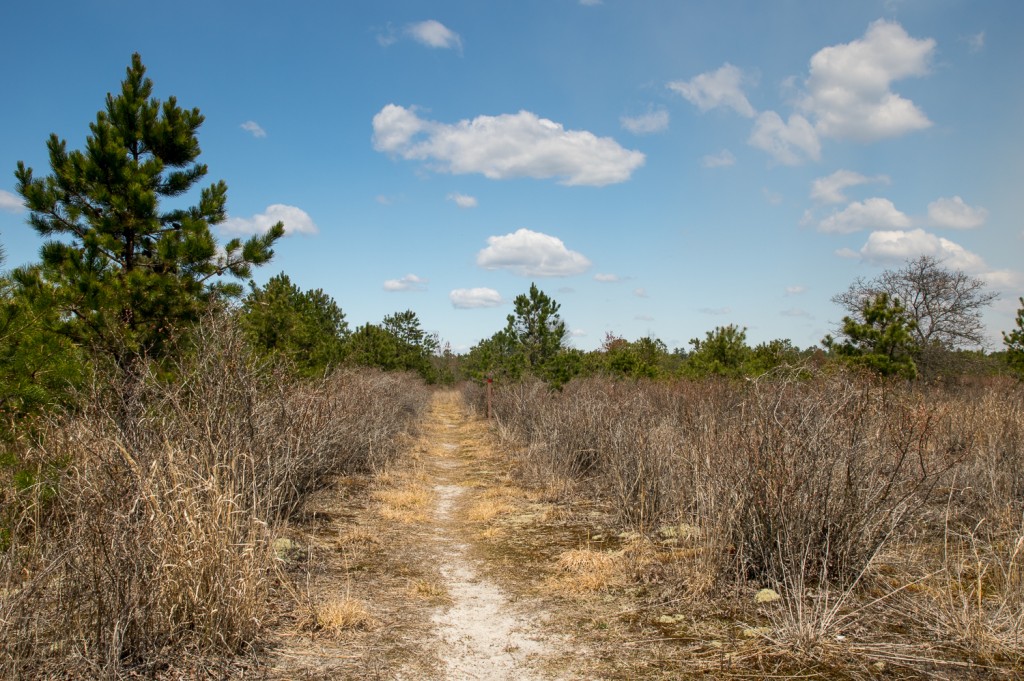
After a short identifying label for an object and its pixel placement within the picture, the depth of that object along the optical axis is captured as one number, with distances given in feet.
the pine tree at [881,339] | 53.83
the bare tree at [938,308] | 71.75
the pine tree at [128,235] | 21.39
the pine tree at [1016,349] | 58.67
